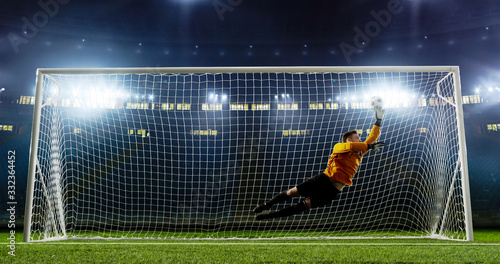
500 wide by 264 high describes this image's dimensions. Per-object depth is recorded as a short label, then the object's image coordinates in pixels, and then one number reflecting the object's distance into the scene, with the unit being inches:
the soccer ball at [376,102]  163.5
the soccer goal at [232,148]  204.2
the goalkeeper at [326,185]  155.3
